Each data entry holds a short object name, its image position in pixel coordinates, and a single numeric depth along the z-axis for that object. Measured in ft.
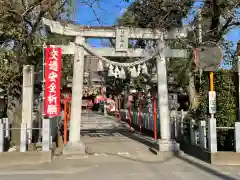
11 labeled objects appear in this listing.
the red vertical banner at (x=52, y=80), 22.23
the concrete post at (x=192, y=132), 23.67
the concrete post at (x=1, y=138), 21.15
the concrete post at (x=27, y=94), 24.17
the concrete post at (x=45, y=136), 20.99
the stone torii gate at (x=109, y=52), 23.36
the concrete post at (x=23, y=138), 21.05
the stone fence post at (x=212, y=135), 19.80
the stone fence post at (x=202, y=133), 21.32
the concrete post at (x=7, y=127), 24.97
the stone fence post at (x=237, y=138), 19.75
